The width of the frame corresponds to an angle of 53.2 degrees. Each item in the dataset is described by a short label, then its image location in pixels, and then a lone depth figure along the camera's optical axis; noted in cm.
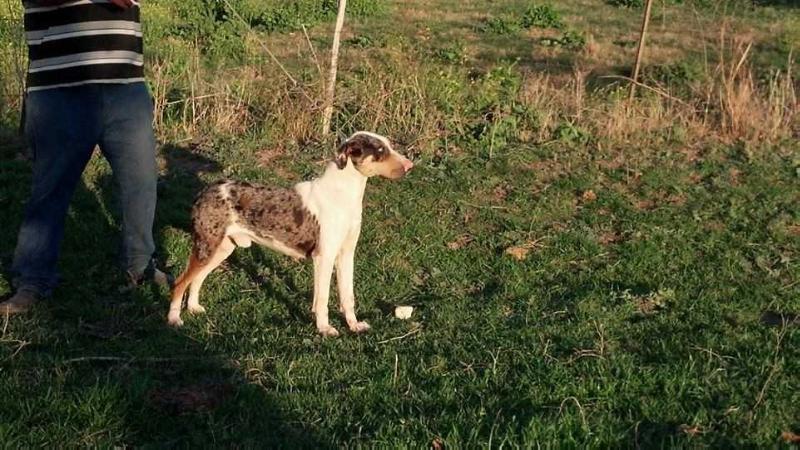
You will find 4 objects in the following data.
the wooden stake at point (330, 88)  939
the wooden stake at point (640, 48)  1060
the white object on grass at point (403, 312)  567
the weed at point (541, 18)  1958
